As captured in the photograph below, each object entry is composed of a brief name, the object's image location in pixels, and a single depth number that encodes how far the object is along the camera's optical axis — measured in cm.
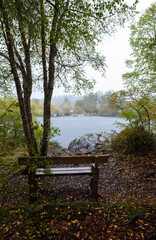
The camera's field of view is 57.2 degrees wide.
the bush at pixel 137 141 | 536
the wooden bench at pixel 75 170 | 288
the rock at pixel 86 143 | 823
